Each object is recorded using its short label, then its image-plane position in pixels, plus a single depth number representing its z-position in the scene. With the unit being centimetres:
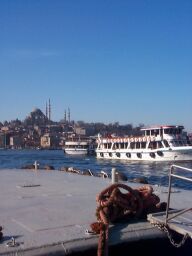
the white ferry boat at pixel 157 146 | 6738
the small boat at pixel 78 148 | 10262
